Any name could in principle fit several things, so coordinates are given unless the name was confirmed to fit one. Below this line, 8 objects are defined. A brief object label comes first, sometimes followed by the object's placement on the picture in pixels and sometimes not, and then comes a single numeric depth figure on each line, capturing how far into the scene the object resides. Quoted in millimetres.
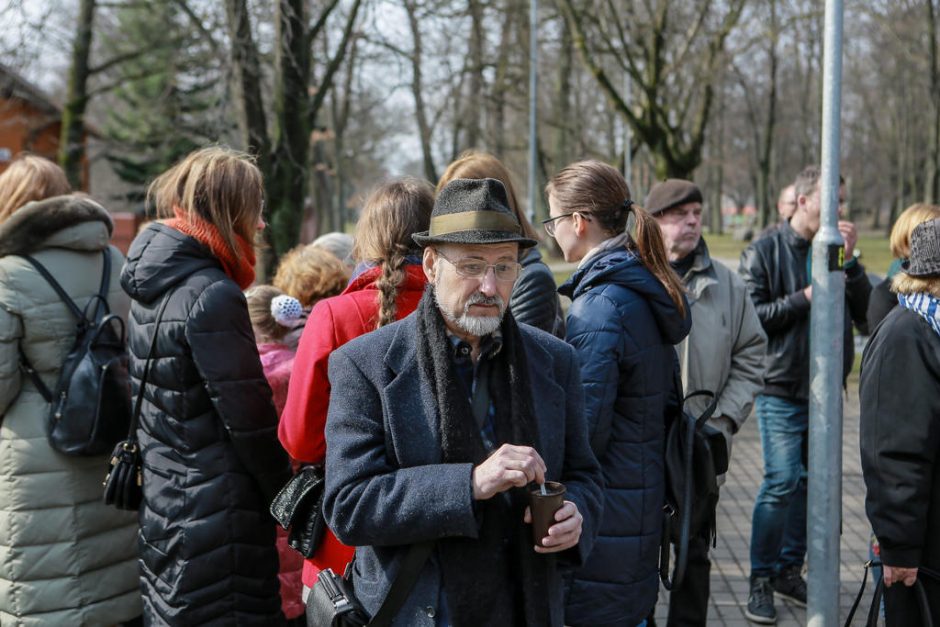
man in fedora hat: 2135
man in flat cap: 4145
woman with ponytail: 3045
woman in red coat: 2814
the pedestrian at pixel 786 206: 5399
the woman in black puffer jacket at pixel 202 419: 3191
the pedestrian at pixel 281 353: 3771
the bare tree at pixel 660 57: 12430
